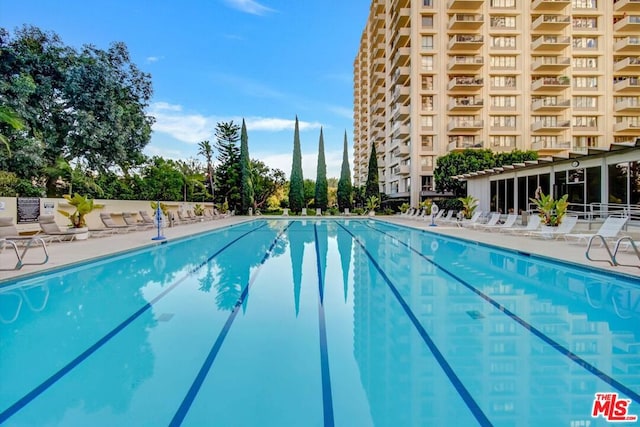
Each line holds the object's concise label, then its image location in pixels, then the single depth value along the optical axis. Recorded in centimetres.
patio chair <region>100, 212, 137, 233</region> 1652
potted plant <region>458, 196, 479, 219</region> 2252
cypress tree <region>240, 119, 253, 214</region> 3775
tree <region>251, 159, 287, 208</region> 4195
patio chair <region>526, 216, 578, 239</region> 1313
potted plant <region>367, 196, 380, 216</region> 3731
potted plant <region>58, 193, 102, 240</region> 1336
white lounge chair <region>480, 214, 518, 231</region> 1702
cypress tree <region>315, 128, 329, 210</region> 4275
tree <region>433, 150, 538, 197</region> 3117
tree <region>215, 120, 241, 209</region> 3841
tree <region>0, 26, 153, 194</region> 2119
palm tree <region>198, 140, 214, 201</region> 4438
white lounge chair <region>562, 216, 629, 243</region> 1066
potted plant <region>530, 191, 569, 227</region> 1378
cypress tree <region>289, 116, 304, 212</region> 4133
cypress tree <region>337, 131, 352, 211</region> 4338
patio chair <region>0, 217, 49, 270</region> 1038
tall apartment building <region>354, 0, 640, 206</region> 3769
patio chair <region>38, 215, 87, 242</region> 1244
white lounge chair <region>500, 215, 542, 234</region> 1555
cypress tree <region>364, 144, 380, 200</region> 4166
